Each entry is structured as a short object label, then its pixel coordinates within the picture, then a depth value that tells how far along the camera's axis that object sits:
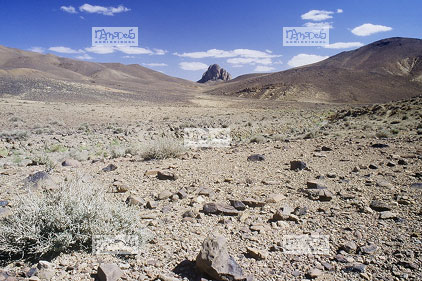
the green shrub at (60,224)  2.74
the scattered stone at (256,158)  6.51
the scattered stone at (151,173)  5.39
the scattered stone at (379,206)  3.69
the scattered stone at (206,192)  4.38
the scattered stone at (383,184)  4.49
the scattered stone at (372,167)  5.57
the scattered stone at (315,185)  4.52
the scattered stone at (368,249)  2.81
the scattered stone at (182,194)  4.31
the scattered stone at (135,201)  4.02
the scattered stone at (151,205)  3.97
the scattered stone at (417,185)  4.43
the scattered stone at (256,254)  2.79
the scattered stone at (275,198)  4.08
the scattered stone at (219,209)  3.74
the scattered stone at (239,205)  3.88
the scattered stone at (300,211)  3.69
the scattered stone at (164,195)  4.29
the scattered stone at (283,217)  3.53
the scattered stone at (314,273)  2.54
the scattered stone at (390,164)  5.67
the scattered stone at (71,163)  6.53
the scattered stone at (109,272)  2.43
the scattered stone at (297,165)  5.66
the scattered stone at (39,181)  4.55
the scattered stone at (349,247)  2.86
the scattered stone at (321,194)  4.12
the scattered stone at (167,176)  5.16
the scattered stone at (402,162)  5.74
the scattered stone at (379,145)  7.43
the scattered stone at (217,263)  2.46
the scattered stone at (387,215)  3.47
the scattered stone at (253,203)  3.97
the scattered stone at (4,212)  3.51
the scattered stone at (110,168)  5.85
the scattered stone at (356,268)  2.57
